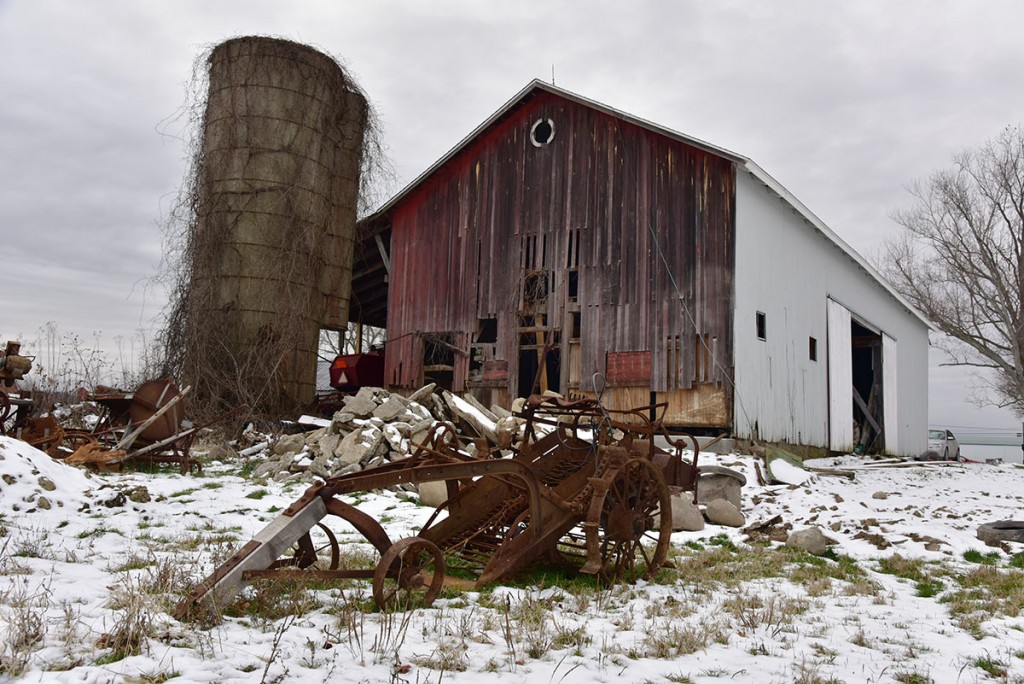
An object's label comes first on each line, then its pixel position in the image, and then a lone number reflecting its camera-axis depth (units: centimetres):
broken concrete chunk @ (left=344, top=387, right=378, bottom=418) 1251
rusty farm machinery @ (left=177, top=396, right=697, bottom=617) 413
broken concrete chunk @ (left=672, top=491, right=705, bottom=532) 884
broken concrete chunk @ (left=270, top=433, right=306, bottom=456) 1227
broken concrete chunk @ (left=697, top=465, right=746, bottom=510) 1061
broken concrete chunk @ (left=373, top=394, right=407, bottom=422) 1229
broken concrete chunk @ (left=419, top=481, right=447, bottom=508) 935
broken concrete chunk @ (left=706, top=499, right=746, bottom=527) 941
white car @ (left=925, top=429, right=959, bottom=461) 2894
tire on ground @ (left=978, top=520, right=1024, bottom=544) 857
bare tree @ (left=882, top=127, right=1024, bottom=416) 2909
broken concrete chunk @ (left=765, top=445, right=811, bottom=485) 1237
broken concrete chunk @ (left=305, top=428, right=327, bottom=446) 1214
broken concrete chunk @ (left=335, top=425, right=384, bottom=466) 1101
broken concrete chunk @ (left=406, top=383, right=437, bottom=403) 1341
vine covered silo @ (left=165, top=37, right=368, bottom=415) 1689
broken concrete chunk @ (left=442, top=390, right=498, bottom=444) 1248
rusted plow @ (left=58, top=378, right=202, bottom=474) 1002
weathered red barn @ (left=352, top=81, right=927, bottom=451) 1411
